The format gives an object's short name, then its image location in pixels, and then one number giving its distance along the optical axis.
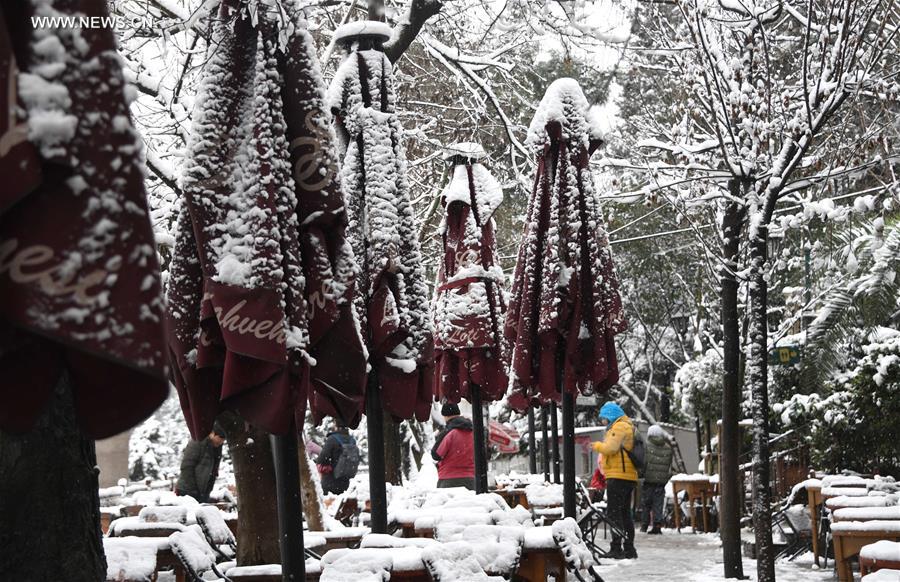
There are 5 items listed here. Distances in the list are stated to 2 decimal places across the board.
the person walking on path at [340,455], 13.82
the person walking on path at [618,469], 14.30
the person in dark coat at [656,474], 17.94
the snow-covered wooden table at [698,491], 17.78
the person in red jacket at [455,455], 11.62
